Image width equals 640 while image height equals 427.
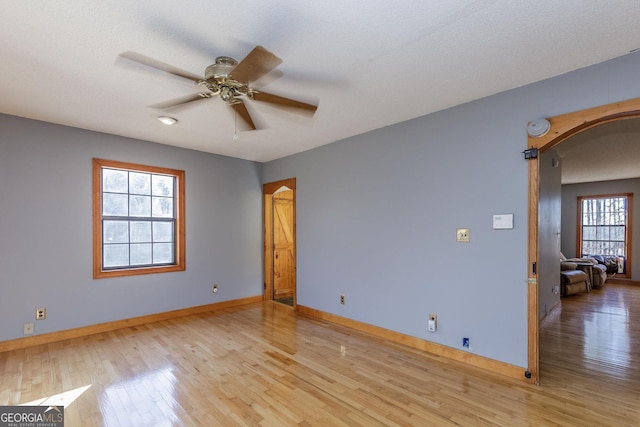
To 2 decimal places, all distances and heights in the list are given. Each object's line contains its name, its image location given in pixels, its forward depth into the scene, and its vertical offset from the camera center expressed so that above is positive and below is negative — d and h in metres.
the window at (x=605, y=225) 7.83 -0.33
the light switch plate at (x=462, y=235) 3.07 -0.23
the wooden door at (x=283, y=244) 6.01 -0.65
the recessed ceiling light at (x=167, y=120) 3.29 +1.01
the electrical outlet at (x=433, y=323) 3.26 -1.19
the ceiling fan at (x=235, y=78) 1.74 +0.87
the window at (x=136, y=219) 4.07 -0.10
